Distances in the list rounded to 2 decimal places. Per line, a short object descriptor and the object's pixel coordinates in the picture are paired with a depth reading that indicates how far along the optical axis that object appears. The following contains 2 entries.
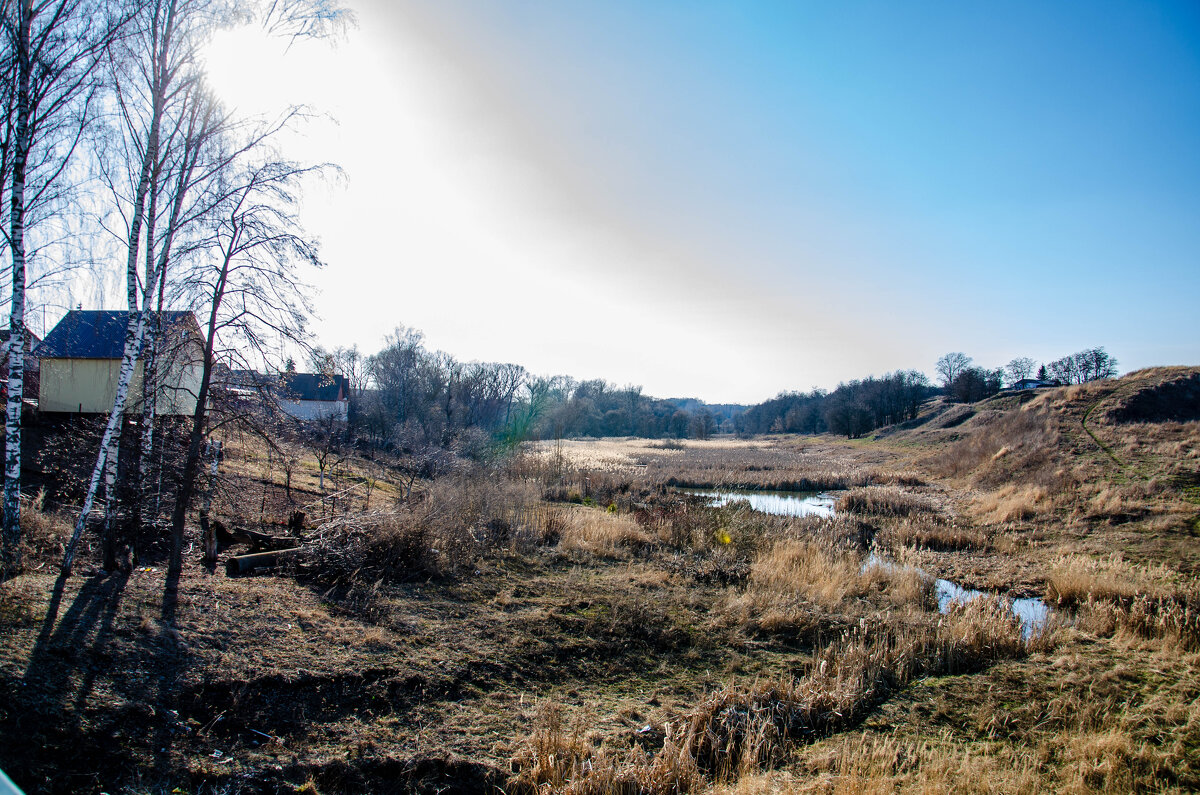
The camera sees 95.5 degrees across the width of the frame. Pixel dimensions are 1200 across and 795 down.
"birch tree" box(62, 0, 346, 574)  7.91
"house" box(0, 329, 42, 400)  10.24
